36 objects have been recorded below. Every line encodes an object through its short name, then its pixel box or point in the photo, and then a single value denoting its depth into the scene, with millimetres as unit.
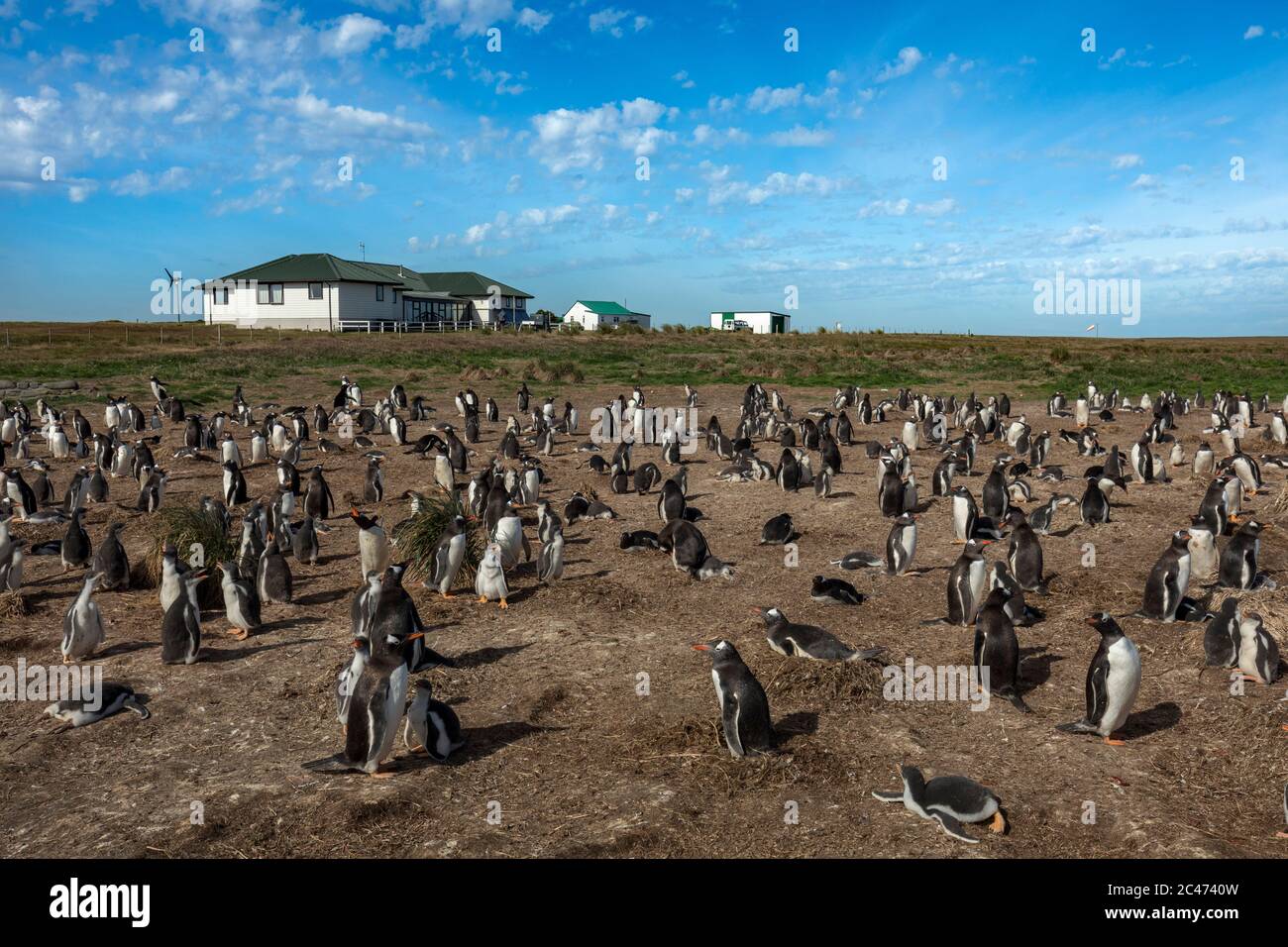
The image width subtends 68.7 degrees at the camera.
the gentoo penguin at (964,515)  13773
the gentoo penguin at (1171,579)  9867
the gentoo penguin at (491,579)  11430
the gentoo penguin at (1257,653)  8320
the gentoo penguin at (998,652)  8375
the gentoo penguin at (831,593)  11125
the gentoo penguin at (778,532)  14133
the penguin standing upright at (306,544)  13109
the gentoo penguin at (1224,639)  8602
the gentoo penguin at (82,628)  9500
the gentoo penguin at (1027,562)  11328
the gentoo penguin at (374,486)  16875
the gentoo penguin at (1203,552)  11789
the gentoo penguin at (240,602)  10211
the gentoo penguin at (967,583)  10273
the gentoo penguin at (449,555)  11539
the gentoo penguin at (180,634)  9383
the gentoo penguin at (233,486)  16609
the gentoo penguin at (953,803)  6117
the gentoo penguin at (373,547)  12055
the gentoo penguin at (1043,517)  14227
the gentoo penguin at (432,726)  7344
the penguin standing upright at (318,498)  15492
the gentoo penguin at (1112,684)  7375
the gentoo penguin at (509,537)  12453
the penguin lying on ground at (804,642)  8992
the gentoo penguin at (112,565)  11930
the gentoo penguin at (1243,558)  10758
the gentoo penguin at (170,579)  10664
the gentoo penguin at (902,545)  12180
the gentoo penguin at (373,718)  6910
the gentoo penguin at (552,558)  12266
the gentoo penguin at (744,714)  7234
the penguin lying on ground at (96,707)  8086
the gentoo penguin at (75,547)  12867
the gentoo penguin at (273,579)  11367
